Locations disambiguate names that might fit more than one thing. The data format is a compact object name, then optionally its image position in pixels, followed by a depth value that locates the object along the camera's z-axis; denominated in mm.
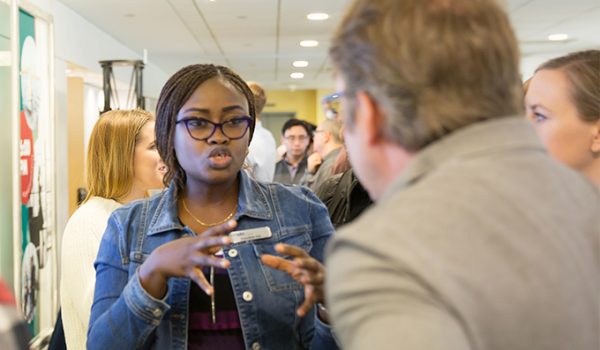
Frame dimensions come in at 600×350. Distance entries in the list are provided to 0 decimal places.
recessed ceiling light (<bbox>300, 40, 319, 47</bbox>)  10477
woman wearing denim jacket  1509
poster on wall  4637
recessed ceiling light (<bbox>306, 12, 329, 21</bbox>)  8188
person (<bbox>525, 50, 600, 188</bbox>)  1773
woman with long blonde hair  2330
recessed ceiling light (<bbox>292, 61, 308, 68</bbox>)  13273
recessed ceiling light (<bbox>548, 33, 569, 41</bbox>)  10395
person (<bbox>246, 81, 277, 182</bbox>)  4867
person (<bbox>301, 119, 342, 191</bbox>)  4233
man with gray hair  751
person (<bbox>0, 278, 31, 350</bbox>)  671
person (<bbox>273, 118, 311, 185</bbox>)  6801
